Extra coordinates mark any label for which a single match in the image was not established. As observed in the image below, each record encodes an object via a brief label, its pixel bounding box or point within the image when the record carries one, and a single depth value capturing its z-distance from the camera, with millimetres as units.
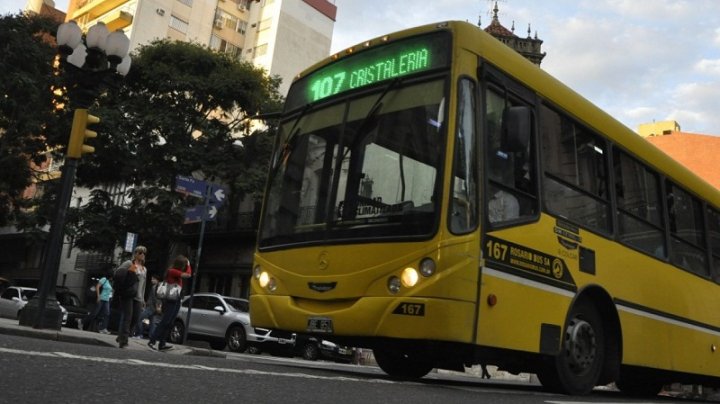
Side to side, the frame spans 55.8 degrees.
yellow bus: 5785
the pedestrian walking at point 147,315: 15941
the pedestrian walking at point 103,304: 17809
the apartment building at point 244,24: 48781
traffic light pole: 9719
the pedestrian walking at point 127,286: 9867
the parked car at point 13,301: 23219
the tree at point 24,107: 26484
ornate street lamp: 9852
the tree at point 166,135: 27641
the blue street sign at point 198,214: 13648
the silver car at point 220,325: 18234
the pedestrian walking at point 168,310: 10047
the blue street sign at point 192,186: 13633
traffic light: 10227
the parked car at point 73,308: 22938
